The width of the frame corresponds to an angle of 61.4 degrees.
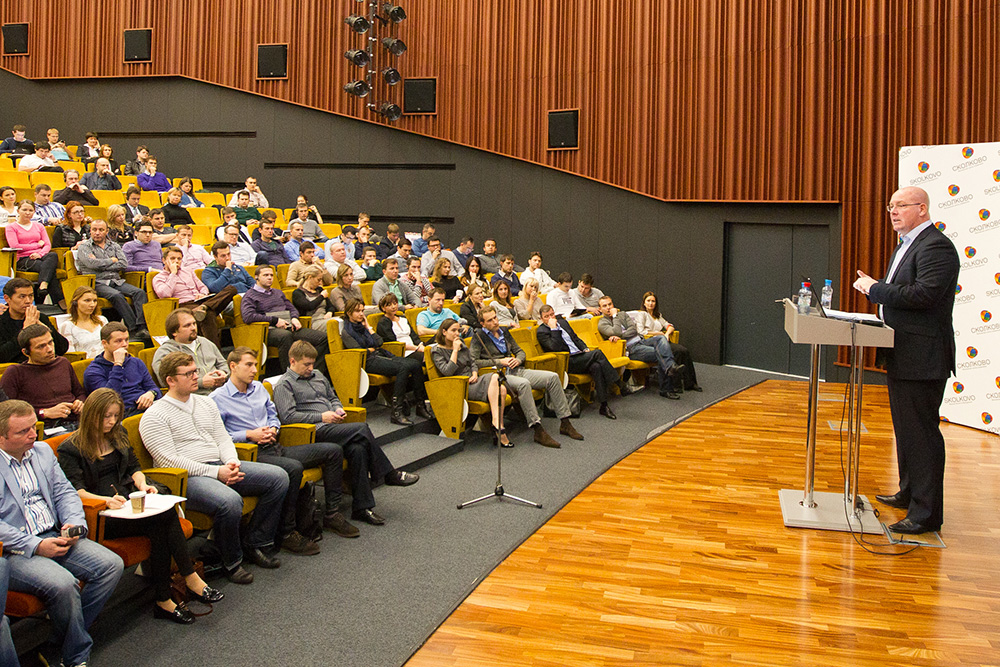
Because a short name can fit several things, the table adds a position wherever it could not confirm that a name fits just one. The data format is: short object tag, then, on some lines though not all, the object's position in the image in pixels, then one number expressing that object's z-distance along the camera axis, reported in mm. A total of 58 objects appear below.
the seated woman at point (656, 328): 6711
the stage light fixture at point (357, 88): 8984
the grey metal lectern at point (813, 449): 3305
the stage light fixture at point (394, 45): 8875
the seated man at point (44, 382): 3307
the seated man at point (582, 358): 5855
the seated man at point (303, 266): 5730
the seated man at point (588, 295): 7012
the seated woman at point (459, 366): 4848
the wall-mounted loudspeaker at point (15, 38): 10453
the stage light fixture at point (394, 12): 8859
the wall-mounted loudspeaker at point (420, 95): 9258
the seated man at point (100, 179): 7469
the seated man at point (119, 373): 3518
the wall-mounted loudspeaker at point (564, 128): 8539
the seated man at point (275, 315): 5156
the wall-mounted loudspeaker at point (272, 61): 9656
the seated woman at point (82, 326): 4141
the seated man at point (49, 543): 2318
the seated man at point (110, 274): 5086
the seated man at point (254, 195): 8438
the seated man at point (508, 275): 7387
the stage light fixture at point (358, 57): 8859
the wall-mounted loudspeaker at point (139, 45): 10016
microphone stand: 3935
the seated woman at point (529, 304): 6434
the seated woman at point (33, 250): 5043
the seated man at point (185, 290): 5172
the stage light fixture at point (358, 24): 8648
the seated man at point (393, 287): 6098
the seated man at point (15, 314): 3781
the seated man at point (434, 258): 7652
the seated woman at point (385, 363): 4930
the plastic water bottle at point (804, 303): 3498
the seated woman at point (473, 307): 5535
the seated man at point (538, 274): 7715
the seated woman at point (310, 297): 5492
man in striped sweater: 3033
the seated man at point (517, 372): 5133
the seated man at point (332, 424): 3676
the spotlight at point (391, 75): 9047
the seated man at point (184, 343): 3949
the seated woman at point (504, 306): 6121
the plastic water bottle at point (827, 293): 3571
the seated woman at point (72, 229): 5367
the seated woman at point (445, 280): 6902
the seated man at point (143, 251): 5551
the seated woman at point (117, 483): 2729
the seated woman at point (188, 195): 7801
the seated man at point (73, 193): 6363
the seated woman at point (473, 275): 7363
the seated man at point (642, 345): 6480
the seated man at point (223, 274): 5541
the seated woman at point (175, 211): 7223
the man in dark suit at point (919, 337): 3275
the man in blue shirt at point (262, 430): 3484
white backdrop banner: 5305
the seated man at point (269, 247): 6531
